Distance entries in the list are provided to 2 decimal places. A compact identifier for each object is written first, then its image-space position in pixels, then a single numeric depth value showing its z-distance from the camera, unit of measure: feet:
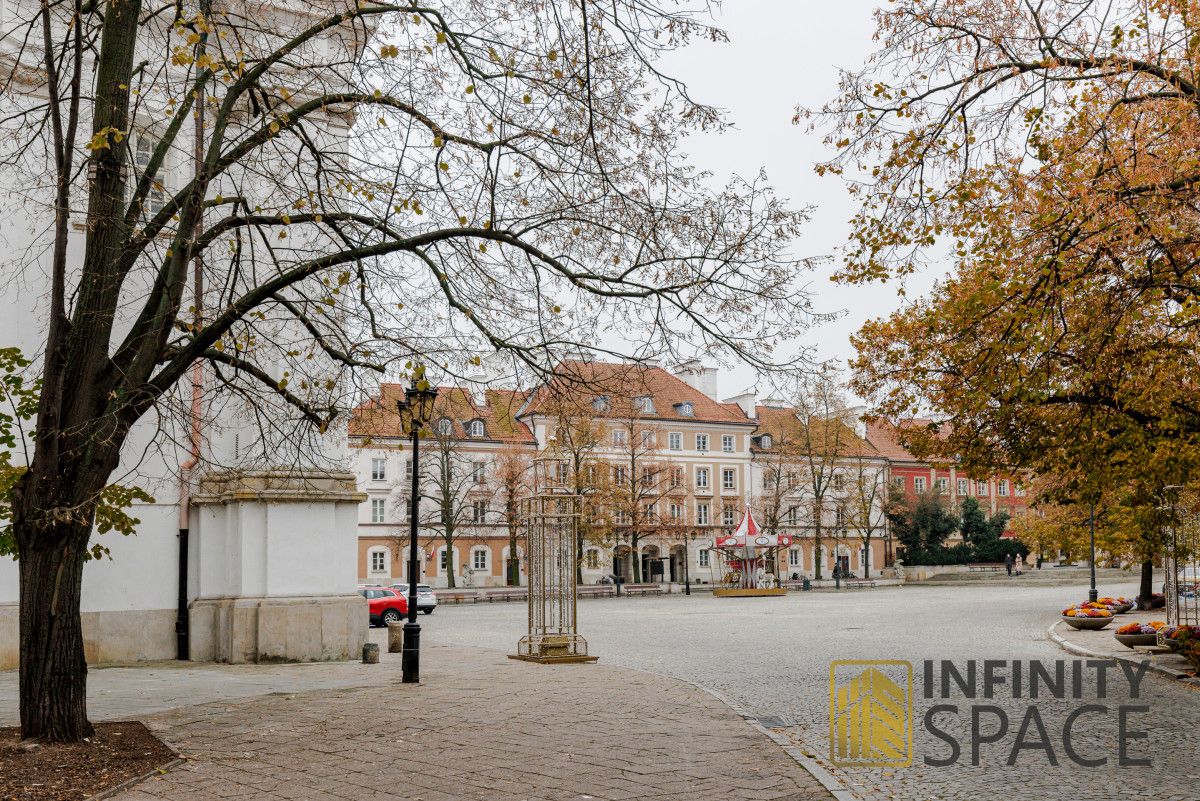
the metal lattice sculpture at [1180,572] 57.21
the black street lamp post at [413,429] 47.59
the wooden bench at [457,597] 172.54
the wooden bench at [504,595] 176.24
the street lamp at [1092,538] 106.83
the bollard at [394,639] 68.23
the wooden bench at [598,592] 186.96
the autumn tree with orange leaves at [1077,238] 37.55
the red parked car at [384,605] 111.04
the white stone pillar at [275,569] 57.26
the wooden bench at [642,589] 194.39
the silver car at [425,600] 133.08
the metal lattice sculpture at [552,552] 59.26
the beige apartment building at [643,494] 204.74
